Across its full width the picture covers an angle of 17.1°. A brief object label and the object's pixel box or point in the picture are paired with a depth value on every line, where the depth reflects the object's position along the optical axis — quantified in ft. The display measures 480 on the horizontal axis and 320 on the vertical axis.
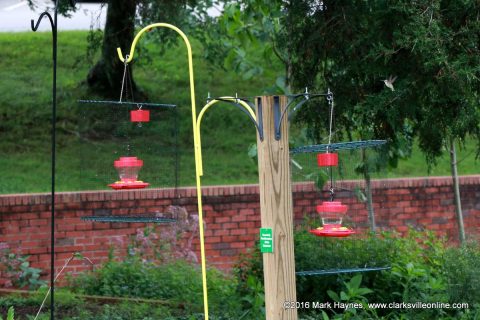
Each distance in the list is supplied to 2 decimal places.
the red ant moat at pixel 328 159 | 34.21
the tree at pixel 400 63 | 40.22
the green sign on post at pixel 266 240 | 33.50
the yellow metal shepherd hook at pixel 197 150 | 35.64
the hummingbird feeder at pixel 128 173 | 36.02
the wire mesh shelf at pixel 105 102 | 37.48
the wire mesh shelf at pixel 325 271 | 39.18
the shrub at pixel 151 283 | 53.88
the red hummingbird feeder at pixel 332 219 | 35.61
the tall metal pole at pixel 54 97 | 37.88
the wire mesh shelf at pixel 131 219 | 39.00
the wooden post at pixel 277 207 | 33.65
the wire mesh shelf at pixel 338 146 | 37.69
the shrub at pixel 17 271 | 58.87
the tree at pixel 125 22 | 64.20
